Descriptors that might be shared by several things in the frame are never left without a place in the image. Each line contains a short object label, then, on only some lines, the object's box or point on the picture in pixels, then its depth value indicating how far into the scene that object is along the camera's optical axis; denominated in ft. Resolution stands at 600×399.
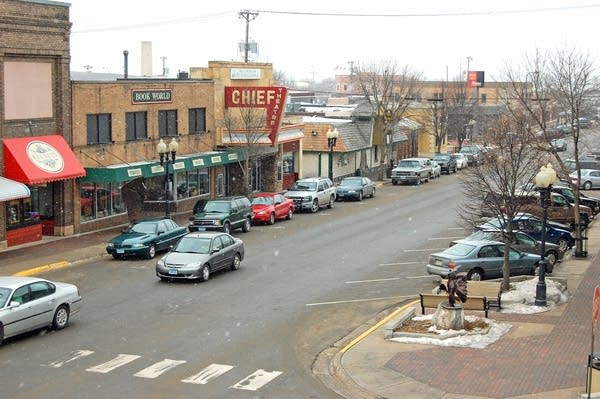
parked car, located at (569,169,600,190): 203.10
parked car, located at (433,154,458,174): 240.73
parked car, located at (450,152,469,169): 246.47
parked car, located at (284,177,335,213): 156.56
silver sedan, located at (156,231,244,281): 92.17
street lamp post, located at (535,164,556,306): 79.15
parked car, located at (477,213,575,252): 108.78
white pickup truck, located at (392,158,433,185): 209.26
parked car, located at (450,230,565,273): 103.01
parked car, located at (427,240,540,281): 93.25
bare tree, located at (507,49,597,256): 108.94
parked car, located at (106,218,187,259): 106.83
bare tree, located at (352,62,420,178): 223.51
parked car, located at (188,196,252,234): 125.29
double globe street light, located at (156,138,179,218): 124.77
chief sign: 163.12
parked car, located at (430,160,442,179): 223.65
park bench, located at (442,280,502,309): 79.77
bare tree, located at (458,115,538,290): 87.81
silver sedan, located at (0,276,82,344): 66.74
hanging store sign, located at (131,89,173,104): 140.26
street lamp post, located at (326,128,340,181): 187.62
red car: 140.61
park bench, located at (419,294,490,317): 75.39
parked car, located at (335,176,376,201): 175.94
